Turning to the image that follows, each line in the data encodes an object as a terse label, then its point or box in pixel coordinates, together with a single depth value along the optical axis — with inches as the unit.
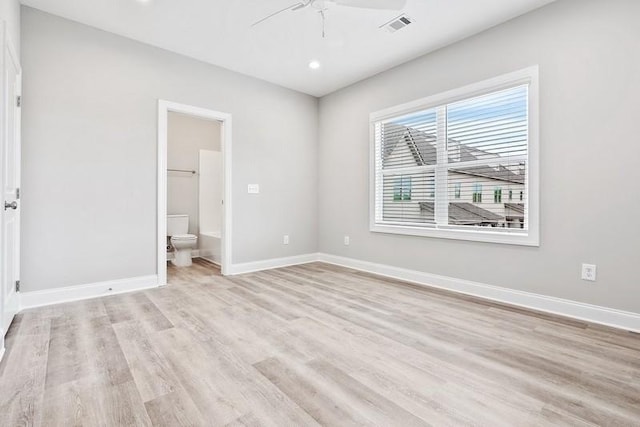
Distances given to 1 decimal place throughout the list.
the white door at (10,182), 79.6
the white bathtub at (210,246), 194.2
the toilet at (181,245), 186.2
